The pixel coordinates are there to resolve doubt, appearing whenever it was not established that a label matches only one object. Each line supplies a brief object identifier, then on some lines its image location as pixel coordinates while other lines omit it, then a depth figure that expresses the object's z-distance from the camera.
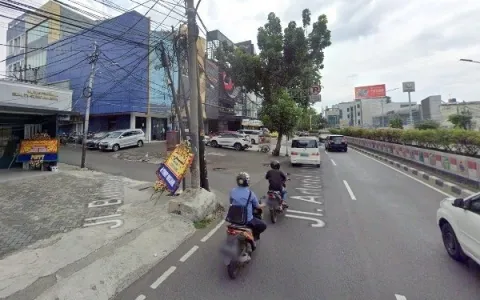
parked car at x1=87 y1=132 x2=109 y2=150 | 23.91
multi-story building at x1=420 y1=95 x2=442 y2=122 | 66.01
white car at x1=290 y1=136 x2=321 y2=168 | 15.52
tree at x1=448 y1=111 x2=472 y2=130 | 38.77
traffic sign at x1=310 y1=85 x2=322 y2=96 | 26.28
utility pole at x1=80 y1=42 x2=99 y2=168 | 14.59
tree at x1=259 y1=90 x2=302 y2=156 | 19.66
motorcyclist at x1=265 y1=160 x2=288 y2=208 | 6.87
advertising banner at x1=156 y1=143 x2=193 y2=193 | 7.75
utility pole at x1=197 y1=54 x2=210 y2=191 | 8.66
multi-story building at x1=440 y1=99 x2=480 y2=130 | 58.12
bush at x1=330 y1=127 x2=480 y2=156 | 12.43
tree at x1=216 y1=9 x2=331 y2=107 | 20.75
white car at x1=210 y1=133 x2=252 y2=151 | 26.86
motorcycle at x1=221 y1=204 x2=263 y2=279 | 3.96
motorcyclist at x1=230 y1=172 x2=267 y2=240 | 4.52
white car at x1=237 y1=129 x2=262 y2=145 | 34.69
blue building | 28.91
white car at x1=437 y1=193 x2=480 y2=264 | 3.69
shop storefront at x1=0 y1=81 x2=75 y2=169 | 12.97
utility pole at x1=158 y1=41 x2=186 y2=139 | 10.15
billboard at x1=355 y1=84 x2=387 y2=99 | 75.91
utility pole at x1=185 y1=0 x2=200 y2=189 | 7.80
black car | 26.62
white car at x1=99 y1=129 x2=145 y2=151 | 22.94
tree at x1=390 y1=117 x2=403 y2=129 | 49.61
